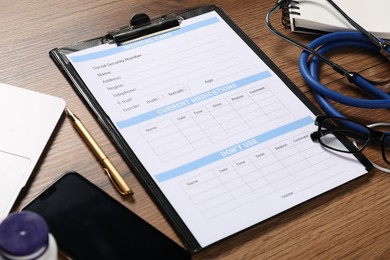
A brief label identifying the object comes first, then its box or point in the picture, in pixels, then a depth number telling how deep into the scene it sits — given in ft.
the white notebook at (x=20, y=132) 3.07
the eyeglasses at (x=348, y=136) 3.32
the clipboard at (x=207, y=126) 3.11
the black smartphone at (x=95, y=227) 2.92
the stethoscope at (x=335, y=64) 3.45
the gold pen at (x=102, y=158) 3.13
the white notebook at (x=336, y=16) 3.73
